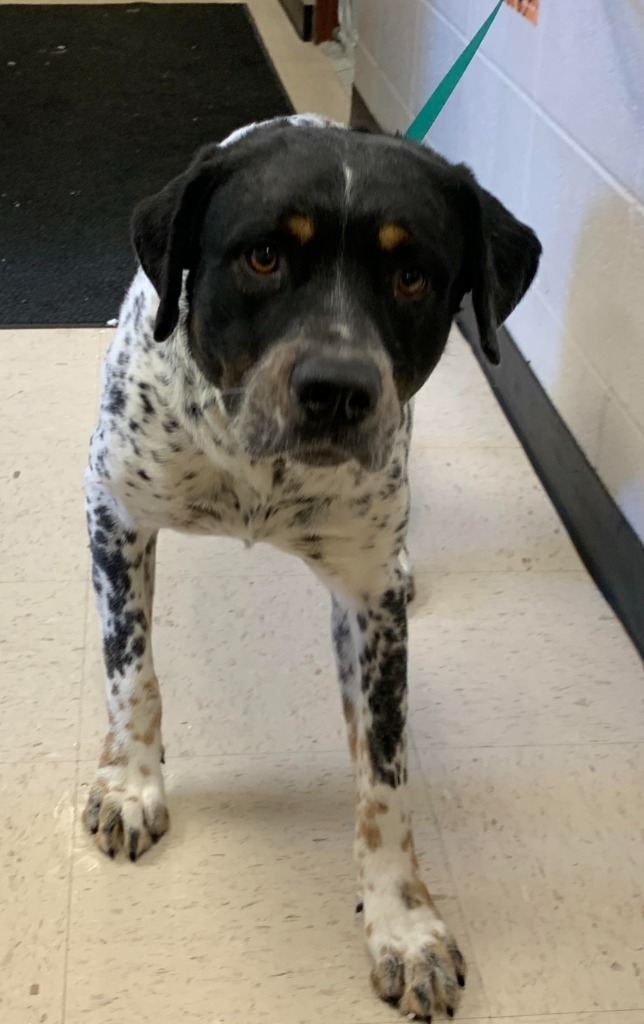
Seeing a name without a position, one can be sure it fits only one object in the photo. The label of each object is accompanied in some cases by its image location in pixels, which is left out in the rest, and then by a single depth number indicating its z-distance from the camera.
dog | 1.25
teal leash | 1.79
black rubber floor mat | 3.09
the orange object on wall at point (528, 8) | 2.41
